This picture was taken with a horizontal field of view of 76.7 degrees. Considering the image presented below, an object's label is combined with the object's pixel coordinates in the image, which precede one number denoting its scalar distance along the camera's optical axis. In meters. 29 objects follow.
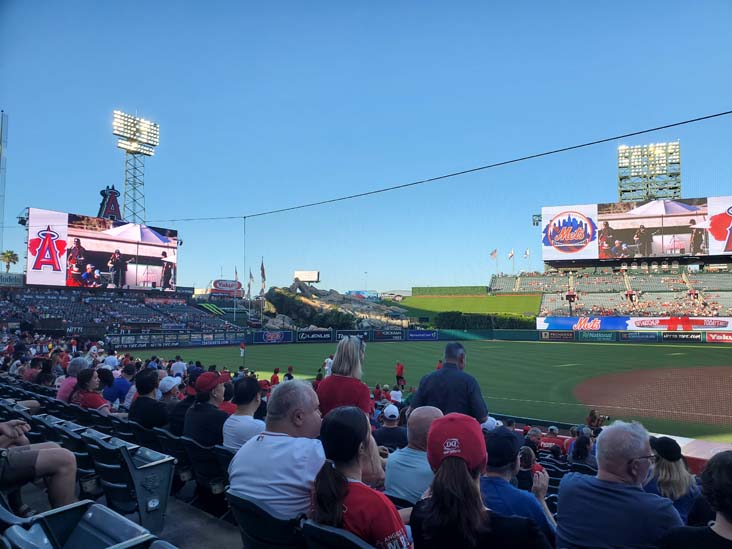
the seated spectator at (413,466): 2.81
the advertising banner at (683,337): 41.97
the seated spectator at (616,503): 2.24
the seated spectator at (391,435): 4.92
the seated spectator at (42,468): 3.19
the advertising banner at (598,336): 44.82
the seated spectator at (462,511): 1.83
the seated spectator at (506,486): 2.21
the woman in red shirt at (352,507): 2.02
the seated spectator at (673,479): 3.50
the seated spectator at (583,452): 6.57
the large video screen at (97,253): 40.78
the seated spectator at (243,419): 3.86
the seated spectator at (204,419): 4.33
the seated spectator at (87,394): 6.00
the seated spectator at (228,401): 6.01
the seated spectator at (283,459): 2.49
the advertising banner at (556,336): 47.16
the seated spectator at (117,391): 8.54
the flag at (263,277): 43.84
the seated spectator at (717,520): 1.91
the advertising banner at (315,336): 46.84
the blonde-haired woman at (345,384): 3.84
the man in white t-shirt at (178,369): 14.35
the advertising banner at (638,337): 43.31
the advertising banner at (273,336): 43.69
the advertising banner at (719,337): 41.22
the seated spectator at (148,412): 5.13
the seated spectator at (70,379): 6.49
